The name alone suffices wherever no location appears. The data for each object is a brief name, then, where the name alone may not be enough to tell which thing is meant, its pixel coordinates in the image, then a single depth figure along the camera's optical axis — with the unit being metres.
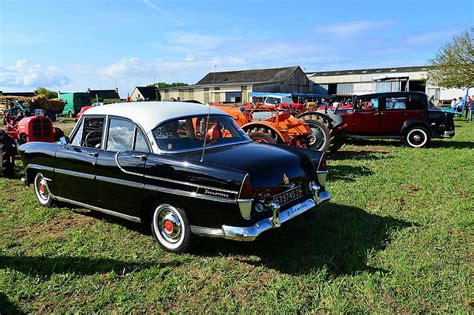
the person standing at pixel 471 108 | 21.98
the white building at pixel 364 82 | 45.84
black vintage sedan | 3.61
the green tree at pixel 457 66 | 30.28
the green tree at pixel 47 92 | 42.91
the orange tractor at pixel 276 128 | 7.99
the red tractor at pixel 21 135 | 8.00
